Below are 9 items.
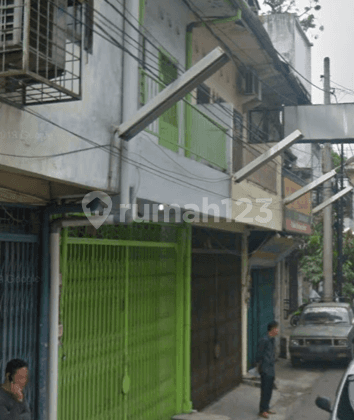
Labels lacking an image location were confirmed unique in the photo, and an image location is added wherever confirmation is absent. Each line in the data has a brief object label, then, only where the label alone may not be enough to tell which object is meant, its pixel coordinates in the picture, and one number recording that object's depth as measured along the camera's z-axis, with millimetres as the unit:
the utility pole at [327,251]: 22078
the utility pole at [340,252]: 24359
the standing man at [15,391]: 5387
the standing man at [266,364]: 11091
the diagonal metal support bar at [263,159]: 11336
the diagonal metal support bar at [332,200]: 17016
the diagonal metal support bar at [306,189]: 15391
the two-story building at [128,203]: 5867
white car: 7014
